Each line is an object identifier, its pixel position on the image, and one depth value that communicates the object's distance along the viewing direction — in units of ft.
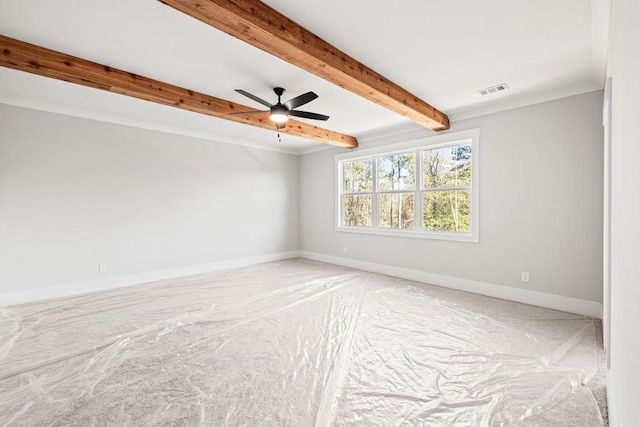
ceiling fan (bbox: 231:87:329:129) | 10.00
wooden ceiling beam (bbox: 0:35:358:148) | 7.93
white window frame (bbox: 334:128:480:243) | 13.52
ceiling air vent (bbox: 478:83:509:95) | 10.99
